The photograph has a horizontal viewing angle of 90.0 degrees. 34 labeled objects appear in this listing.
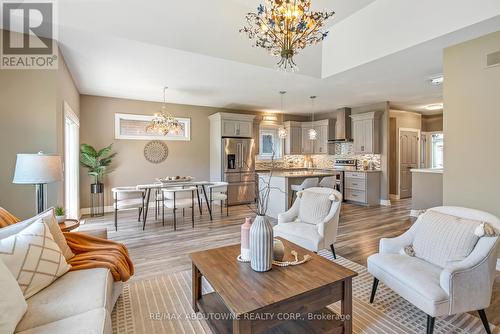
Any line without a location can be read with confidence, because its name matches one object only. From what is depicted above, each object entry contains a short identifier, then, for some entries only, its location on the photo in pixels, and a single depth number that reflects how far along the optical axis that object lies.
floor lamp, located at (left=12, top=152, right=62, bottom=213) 2.48
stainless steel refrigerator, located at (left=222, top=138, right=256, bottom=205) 6.89
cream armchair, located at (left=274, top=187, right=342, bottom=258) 2.89
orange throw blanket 1.99
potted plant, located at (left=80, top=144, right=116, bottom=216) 5.58
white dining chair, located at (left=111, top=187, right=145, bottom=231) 4.46
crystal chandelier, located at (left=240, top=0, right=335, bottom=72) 2.13
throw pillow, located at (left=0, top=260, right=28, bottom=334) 1.21
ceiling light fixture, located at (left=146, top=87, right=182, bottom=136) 5.44
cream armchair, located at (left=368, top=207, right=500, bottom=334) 1.71
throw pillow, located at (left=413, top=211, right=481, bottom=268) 1.91
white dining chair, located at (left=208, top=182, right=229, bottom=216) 5.35
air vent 2.91
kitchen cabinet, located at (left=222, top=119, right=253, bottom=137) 6.91
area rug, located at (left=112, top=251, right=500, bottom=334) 1.93
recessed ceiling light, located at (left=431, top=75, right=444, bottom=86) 4.53
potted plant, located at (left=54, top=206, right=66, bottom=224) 2.78
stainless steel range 7.30
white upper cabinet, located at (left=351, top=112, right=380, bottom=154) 6.86
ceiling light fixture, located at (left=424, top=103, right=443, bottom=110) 7.10
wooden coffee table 1.44
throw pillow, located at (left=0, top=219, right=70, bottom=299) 1.54
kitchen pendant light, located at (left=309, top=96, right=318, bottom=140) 6.27
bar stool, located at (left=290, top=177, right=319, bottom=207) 4.98
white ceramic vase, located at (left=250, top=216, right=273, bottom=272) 1.73
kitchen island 5.23
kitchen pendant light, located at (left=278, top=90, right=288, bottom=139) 5.65
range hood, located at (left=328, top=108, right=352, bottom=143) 7.53
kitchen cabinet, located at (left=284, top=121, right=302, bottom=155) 8.43
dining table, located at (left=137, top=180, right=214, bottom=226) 4.72
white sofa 1.29
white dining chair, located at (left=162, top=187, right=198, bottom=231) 4.61
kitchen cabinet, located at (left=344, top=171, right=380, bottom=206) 6.66
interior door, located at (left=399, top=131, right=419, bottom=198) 7.63
